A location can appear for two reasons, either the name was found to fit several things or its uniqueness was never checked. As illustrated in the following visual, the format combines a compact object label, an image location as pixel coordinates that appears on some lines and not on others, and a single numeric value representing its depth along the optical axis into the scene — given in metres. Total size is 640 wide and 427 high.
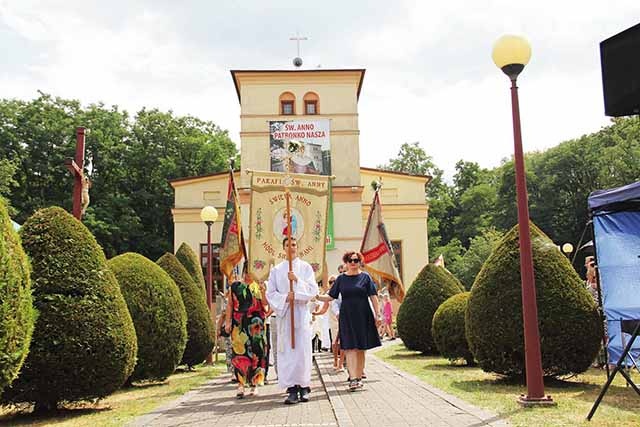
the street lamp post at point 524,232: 8.45
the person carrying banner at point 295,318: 9.52
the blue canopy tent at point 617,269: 10.20
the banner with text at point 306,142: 35.31
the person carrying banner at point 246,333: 10.36
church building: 36.03
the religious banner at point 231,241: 14.39
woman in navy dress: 10.38
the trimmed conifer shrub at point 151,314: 12.33
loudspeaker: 6.31
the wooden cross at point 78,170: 10.51
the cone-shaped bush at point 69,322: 8.66
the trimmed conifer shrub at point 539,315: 10.39
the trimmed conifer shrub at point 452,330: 14.10
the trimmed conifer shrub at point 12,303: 6.93
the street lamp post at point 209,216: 19.39
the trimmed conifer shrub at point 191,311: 15.81
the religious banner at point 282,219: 11.63
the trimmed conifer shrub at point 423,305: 17.91
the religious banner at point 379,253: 14.88
